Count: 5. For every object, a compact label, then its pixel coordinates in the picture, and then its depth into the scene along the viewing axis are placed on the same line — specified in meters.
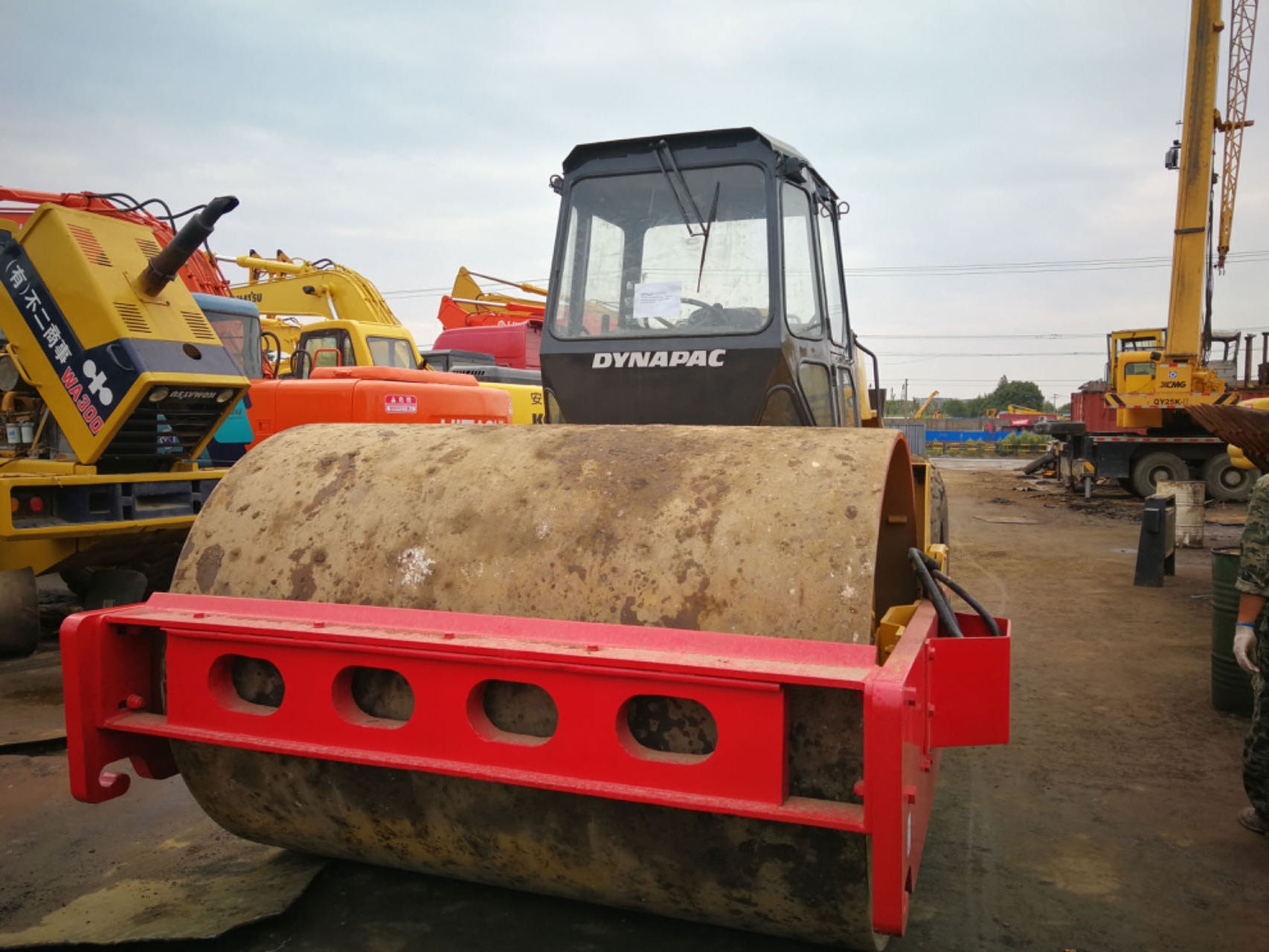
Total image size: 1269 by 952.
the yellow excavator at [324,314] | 10.43
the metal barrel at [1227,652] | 4.87
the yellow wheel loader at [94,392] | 5.78
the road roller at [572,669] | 1.88
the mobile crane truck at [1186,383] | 16.34
